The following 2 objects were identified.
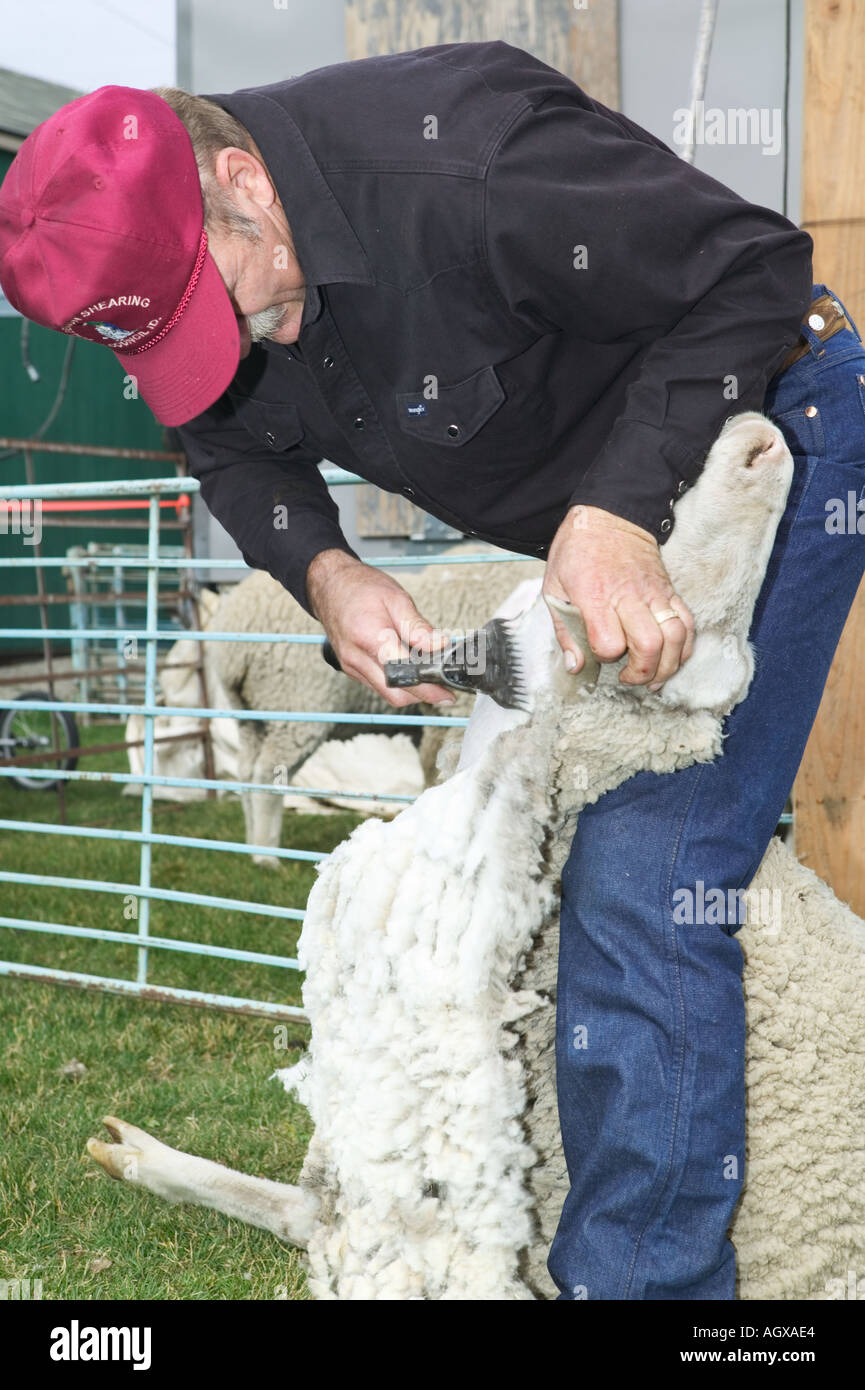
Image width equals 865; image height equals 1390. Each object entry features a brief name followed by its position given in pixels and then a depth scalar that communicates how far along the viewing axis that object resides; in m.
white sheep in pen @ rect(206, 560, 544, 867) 8.69
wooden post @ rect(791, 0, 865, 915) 3.95
